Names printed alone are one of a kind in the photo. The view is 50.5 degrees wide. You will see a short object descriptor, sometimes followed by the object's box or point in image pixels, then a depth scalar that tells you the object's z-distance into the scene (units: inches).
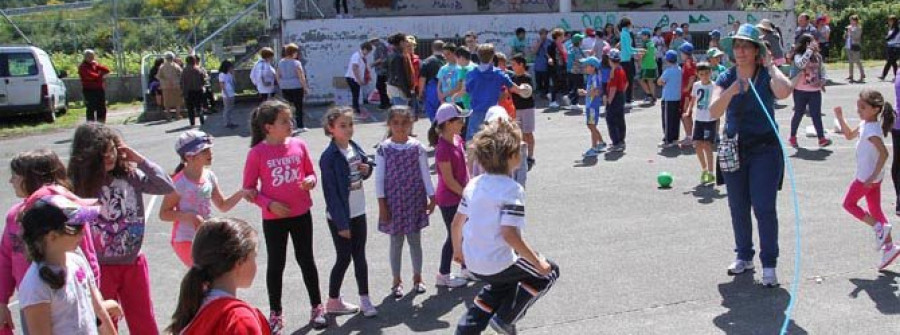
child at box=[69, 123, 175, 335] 195.2
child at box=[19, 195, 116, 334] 150.9
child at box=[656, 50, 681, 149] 517.0
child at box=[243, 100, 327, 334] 237.6
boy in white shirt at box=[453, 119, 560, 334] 197.6
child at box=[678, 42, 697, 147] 522.4
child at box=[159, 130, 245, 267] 225.3
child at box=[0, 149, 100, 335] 171.9
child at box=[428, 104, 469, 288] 265.9
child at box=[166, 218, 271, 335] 129.0
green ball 418.9
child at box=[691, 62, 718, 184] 422.3
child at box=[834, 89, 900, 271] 279.9
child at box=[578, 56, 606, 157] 517.7
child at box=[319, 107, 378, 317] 248.7
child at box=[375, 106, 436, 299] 263.9
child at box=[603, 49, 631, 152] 514.3
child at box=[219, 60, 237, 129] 724.0
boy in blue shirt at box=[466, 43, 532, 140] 421.1
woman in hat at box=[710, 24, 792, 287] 260.1
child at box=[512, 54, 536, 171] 479.5
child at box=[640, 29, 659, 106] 769.6
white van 803.8
